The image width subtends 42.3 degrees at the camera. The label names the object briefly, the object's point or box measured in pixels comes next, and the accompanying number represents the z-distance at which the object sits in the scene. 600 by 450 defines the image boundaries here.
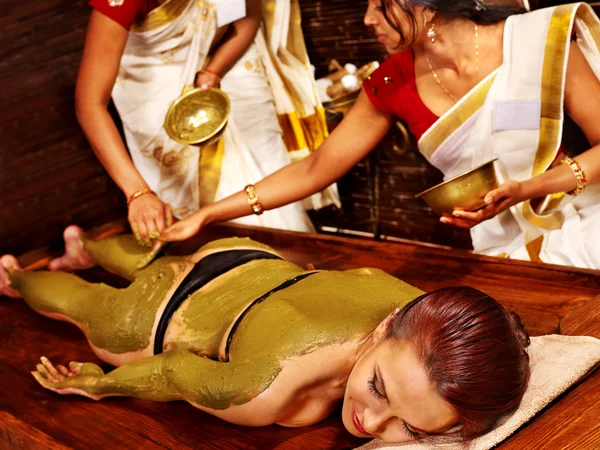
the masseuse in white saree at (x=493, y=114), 2.06
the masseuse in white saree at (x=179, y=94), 2.56
